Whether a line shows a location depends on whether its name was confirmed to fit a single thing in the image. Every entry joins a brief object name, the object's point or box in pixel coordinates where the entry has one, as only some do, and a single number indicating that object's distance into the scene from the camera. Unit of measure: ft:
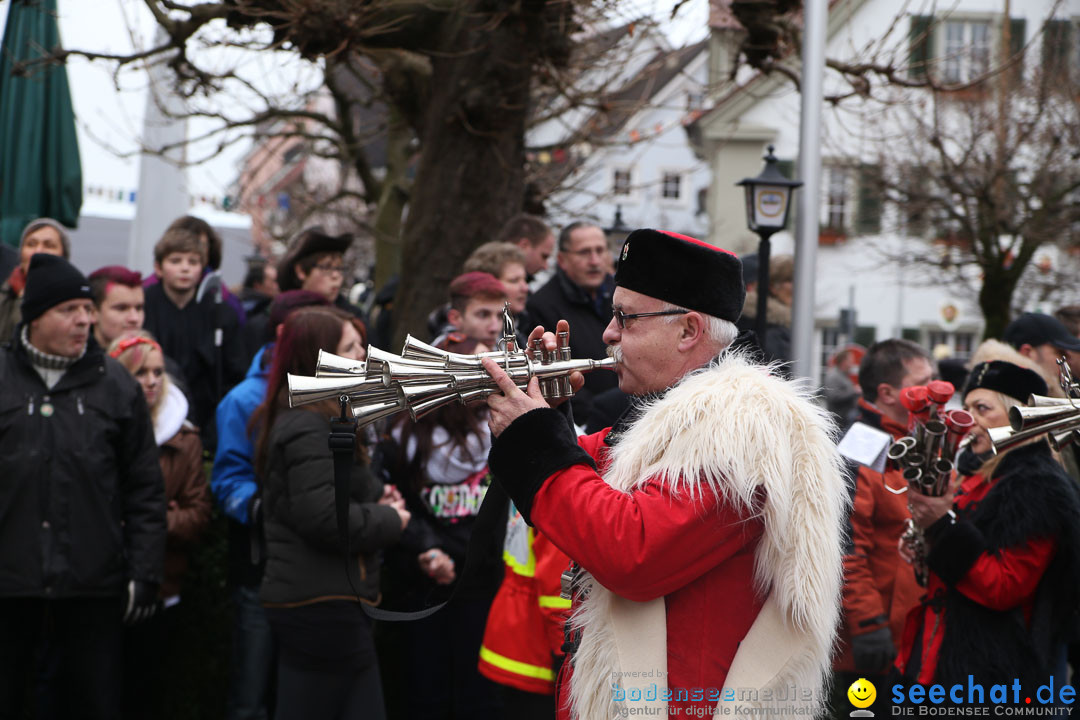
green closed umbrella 26.91
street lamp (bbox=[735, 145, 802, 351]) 22.91
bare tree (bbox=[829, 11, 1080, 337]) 47.29
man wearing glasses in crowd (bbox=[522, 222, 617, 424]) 19.72
